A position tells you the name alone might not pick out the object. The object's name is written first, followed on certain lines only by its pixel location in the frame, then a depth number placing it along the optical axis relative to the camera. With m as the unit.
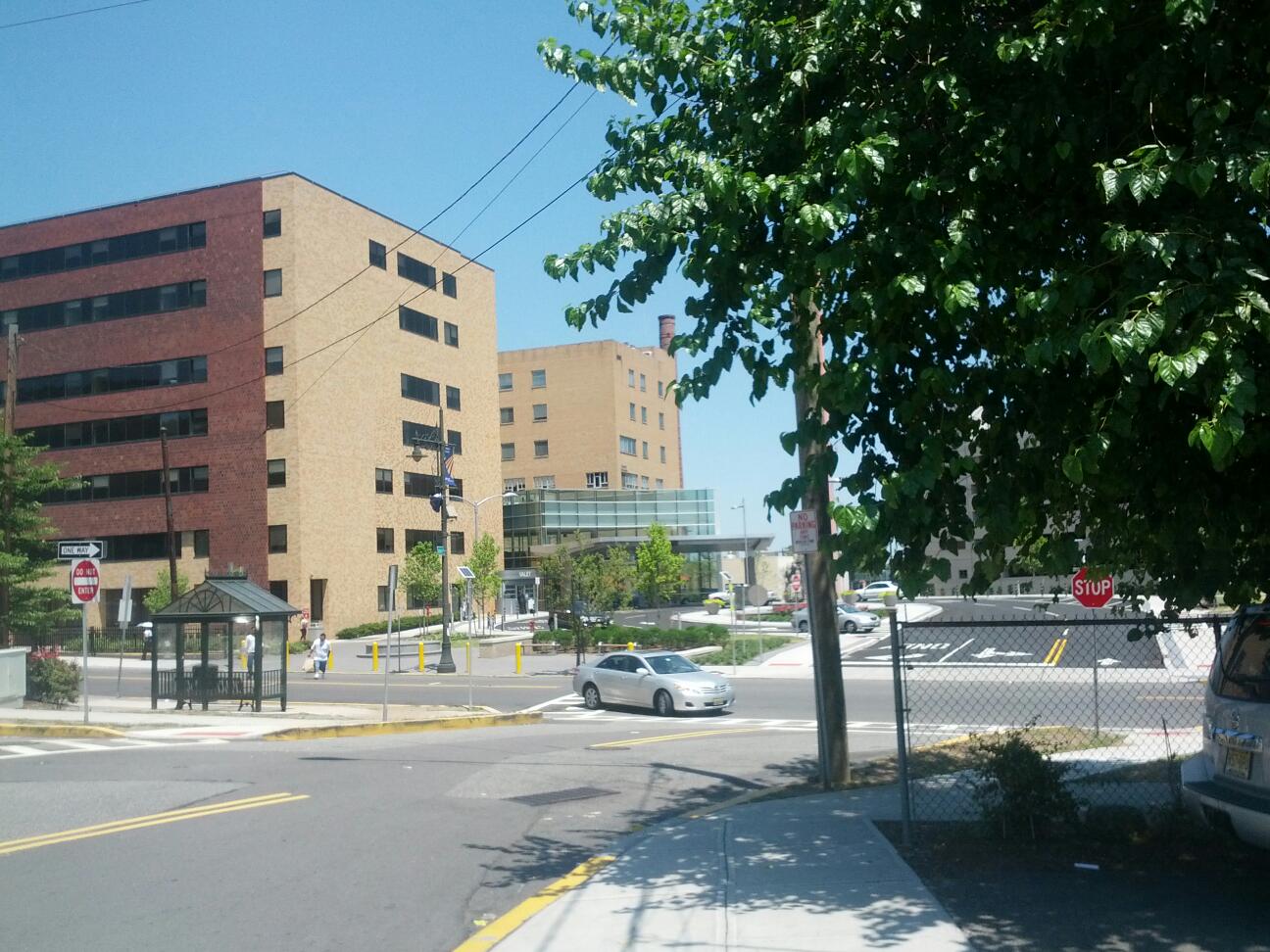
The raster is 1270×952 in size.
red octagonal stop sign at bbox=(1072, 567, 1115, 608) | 14.11
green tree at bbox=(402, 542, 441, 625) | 59.34
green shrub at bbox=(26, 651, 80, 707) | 25.81
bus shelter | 24.73
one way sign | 21.14
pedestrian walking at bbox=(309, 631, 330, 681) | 36.22
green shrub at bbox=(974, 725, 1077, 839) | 8.45
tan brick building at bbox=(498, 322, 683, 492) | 97.12
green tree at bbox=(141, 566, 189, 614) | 55.41
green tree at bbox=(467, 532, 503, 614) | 62.66
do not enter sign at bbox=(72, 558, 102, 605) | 20.82
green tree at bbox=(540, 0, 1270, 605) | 5.72
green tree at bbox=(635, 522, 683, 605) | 57.59
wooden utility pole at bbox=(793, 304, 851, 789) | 11.93
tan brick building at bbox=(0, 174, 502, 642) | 57.53
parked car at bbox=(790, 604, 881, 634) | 51.75
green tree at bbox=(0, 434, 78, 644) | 29.58
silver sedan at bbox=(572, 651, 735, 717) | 23.89
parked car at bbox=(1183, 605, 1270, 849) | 6.64
